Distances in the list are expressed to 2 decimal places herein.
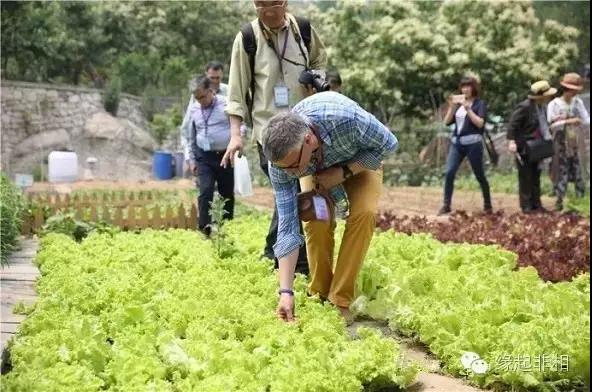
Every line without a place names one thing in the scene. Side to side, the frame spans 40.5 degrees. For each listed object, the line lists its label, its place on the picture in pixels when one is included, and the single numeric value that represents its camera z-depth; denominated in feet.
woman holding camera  31.50
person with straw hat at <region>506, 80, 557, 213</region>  31.96
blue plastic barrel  65.21
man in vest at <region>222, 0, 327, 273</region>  17.40
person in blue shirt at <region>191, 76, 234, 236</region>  24.16
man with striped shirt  11.92
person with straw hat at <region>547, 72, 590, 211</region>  34.47
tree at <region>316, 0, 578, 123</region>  62.23
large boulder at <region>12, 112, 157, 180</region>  67.26
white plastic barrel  59.98
